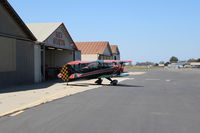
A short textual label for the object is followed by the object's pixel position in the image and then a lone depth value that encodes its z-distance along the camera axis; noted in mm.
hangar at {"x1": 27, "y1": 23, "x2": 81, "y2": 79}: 23203
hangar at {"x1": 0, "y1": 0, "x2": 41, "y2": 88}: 16547
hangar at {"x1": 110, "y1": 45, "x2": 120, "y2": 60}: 65375
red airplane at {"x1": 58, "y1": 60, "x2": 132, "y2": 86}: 19047
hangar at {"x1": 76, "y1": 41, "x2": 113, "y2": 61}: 45438
